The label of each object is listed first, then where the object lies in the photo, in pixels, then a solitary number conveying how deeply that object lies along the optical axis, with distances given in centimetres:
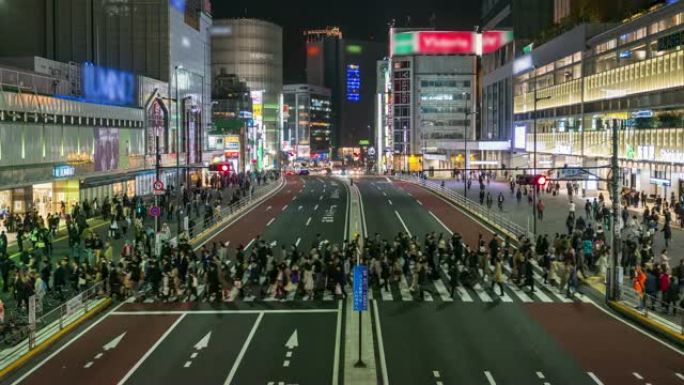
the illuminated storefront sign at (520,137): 10250
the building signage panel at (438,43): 15250
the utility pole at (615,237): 2541
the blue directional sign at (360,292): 1828
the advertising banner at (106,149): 5603
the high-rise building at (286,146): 18212
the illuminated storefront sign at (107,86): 5928
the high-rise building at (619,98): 5597
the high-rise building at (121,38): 7575
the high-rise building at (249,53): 16638
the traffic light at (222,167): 3762
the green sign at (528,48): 10550
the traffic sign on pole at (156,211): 3609
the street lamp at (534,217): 4166
